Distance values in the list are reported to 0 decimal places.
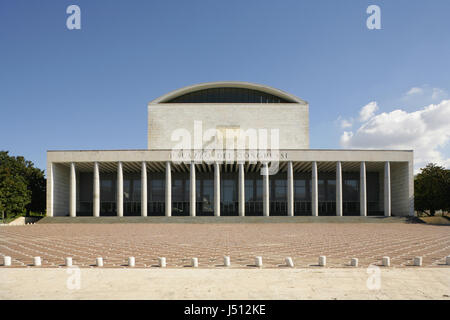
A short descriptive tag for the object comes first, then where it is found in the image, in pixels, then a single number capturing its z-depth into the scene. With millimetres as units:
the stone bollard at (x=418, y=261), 10664
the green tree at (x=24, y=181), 45875
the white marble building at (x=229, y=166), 44500
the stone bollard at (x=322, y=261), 10606
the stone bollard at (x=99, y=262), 10797
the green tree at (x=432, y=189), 46688
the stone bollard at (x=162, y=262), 10500
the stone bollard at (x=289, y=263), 10422
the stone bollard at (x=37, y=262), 11031
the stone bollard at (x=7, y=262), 11016
